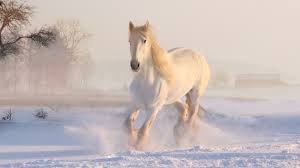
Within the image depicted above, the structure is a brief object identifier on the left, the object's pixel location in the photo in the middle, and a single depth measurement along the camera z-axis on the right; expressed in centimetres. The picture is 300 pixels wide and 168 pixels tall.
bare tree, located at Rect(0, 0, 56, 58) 1888
